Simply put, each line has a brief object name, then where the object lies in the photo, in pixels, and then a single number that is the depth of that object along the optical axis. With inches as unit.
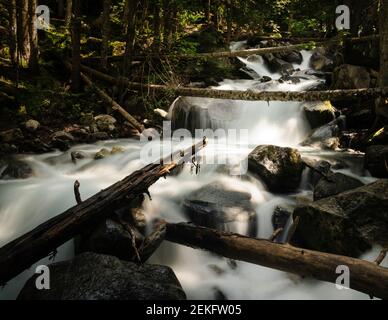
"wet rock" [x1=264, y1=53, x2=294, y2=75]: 630.8
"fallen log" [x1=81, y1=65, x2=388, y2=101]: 314.3
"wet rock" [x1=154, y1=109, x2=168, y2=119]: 425.0
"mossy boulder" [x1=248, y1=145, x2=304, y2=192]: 266.5
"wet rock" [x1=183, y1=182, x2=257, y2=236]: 223.0
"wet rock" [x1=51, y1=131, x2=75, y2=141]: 354.1
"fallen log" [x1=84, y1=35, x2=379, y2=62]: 435.2
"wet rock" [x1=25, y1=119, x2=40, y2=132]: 353.1
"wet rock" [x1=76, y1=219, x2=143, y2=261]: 171.2
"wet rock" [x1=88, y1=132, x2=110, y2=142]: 373.1
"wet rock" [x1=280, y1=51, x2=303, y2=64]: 683.4
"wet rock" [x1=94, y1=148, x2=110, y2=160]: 316.8
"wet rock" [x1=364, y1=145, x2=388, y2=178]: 271.5
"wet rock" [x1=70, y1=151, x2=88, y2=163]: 310.8
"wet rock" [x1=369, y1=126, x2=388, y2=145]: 300.1
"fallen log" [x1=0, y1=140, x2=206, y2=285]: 145.9
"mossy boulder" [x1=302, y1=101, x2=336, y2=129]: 403.2
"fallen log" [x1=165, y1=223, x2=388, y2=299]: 140.6
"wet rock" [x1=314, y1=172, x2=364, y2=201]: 238.1
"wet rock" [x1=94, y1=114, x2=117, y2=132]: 394.6
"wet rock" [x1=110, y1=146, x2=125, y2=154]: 328.6
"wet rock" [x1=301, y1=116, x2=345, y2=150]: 359.3
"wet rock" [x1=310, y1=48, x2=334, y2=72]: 636.0
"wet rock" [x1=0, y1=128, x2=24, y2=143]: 328.5
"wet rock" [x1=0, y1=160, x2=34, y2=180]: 272.5
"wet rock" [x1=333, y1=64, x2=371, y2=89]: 417.4
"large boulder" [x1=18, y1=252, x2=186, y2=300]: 137.3
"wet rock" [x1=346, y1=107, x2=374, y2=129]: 374.6
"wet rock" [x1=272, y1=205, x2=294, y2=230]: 229.7
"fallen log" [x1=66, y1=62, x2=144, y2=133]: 405.1
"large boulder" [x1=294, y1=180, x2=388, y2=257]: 185.2
